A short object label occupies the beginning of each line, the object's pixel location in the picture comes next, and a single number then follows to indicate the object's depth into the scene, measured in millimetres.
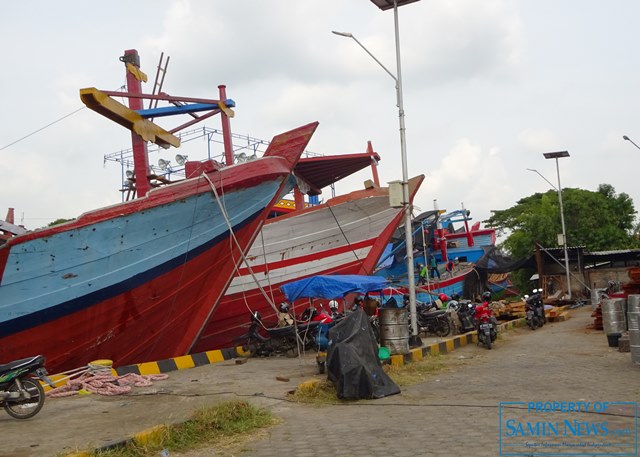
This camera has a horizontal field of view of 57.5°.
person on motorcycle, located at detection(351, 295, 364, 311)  13586
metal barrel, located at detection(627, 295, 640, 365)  8094
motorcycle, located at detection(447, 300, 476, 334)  13648
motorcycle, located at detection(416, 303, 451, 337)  13453
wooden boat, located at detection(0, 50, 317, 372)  9477
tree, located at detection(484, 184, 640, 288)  34250
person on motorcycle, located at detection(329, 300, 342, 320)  12724
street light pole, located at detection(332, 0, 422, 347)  10961
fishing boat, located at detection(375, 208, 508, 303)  27391
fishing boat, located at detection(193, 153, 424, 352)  14352
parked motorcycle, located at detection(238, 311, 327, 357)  11773
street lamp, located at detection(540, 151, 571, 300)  25359
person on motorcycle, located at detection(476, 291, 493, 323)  12344
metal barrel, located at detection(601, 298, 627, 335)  11578
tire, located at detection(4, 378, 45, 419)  6441
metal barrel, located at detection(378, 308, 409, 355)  9844
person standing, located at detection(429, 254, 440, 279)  26969
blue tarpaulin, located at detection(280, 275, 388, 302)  10633
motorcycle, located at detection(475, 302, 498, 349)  11835
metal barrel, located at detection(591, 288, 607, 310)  20656
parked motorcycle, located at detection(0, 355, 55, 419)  6414
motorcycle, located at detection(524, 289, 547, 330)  16016
